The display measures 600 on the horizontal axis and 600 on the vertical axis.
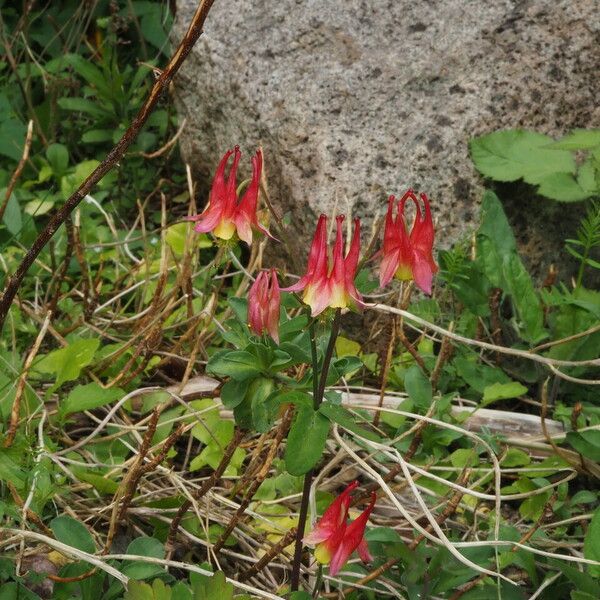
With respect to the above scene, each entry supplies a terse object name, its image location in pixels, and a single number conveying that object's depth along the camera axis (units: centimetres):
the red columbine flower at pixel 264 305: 87
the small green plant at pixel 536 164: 109
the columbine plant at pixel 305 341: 85
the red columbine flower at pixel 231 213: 88
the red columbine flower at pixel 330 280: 84
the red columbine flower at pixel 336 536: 88
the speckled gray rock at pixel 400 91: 112
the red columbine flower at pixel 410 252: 87
